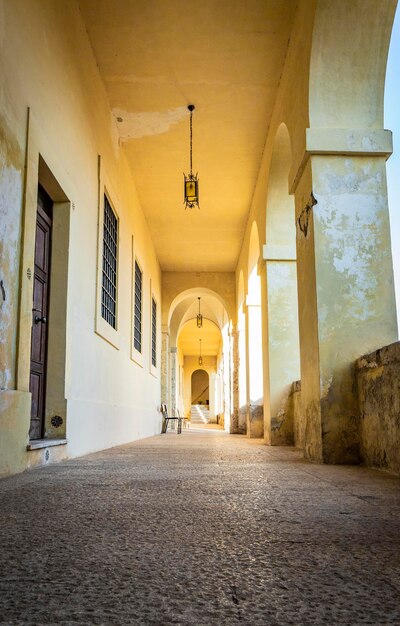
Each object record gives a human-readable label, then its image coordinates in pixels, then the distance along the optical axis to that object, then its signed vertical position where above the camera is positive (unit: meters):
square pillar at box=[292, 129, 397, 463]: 4.79 +1.19
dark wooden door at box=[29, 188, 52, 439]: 4.88 +0.90
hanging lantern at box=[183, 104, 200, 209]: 7.42 +2.90
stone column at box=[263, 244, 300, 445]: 8.08 +1.15
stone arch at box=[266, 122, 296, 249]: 8.48 +3.08
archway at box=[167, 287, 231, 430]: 17.35 +3.67
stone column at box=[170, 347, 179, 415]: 20.38 +1.59
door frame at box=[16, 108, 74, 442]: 3.95 +1.21
